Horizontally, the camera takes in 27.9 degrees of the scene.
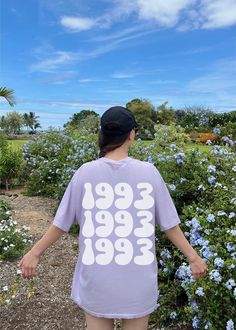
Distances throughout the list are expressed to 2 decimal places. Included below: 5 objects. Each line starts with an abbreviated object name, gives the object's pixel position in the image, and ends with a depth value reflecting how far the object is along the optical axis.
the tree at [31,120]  78.64
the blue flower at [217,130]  6.27
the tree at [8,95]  11.94
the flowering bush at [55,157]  8.16
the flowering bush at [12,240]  5.32
